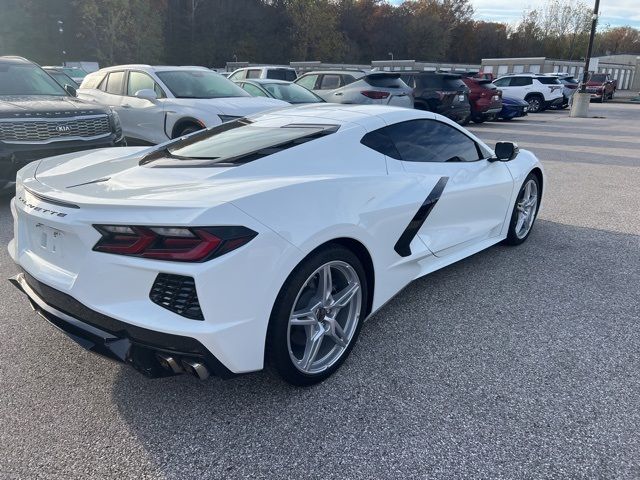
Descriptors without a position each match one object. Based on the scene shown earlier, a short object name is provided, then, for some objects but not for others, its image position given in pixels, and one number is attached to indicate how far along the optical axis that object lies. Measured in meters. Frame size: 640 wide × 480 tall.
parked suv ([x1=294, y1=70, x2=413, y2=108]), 12.91
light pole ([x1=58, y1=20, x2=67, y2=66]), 50.01
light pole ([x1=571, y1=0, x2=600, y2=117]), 20.74
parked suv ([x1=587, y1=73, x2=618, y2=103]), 33.19
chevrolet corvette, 2.16
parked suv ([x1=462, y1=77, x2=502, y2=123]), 16.72
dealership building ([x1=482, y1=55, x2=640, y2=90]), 40.69
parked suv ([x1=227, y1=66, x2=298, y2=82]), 15.16
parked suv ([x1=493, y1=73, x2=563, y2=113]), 24.00
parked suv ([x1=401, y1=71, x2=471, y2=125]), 14.20
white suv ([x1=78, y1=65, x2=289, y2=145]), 7.66
